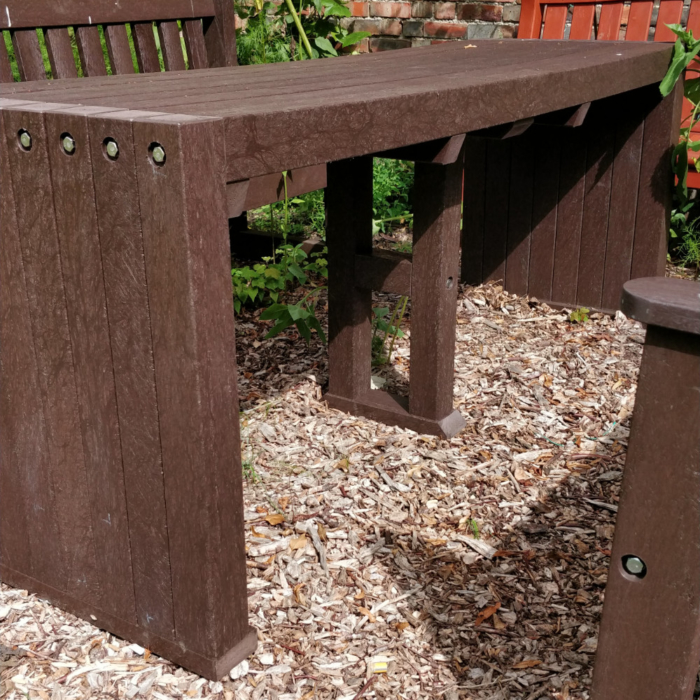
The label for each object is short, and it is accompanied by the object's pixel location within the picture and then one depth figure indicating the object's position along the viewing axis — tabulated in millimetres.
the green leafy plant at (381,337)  3305
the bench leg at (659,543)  1098
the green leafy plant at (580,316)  3896
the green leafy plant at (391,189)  5188
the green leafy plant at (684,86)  3551
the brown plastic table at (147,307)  1563
